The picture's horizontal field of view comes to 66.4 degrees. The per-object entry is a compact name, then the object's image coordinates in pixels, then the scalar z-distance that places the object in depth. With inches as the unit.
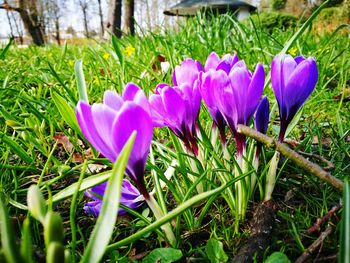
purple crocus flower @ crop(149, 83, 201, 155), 5.5
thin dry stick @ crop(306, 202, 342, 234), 4.9
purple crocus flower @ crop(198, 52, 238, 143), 5.3
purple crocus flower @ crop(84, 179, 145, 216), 6.0
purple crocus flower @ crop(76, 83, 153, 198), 4.0
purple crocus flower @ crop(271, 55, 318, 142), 5.4
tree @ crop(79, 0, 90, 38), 1436.3
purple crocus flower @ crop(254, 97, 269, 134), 5.7
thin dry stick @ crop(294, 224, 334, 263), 4.5
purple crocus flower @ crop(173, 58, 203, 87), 5.9
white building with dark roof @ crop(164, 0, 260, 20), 567.4
